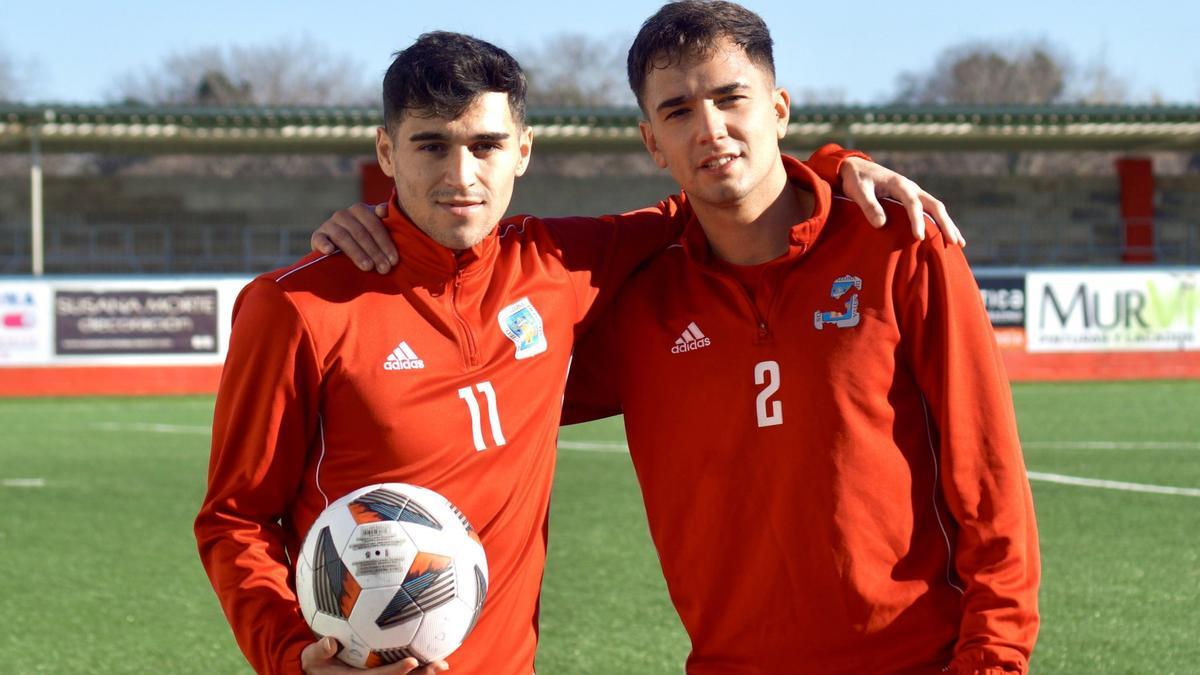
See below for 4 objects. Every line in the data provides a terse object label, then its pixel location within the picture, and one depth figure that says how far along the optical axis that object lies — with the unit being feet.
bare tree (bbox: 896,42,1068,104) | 211.82
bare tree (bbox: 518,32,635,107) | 204.64
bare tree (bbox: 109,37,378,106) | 194.29
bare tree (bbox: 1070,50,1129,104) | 204.23
